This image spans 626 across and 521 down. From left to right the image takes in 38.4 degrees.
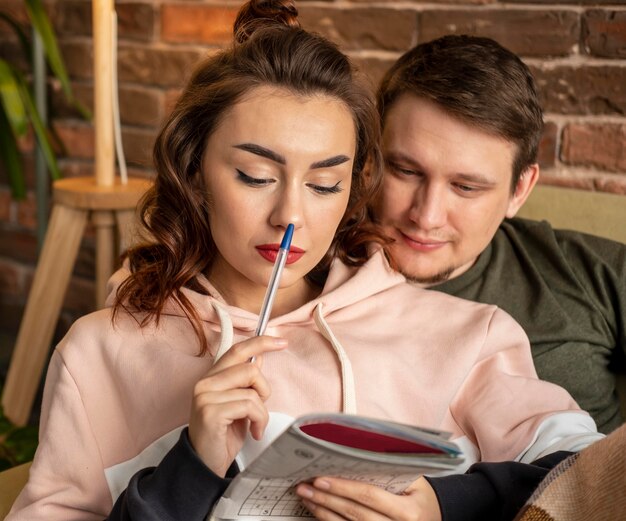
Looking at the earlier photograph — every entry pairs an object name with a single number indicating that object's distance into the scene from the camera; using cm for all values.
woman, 123
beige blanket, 104
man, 154
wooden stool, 207
